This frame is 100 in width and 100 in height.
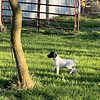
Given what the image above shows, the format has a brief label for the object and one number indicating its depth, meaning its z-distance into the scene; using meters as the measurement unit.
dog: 10.07
